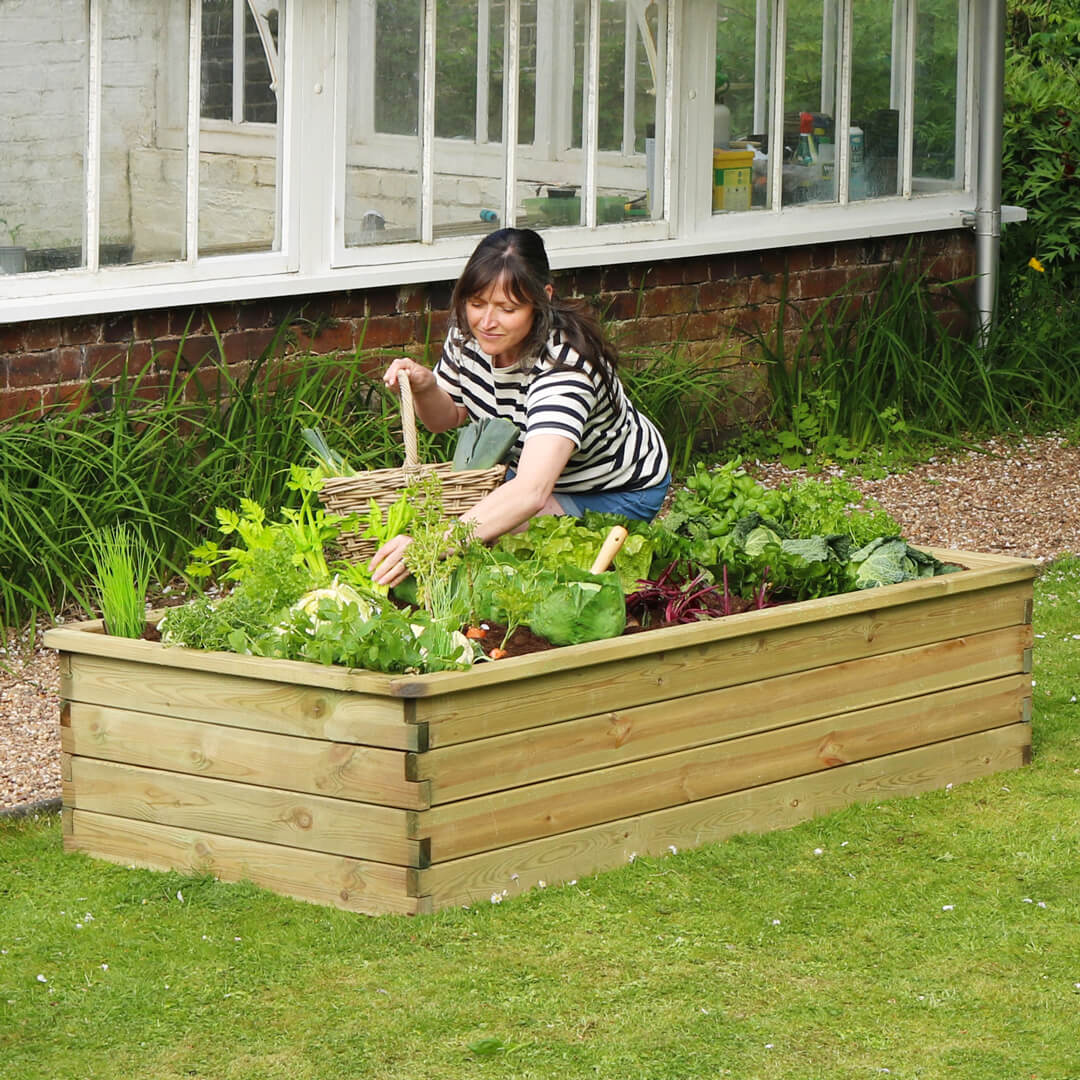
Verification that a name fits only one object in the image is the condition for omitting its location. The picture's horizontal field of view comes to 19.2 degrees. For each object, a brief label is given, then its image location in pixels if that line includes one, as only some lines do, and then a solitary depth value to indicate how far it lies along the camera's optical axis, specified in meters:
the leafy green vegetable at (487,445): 7.79
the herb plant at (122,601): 7.19
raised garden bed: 6.54
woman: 7.59
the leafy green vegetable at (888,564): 8.02
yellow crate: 14.79
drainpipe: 16.23
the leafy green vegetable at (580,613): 7.04
